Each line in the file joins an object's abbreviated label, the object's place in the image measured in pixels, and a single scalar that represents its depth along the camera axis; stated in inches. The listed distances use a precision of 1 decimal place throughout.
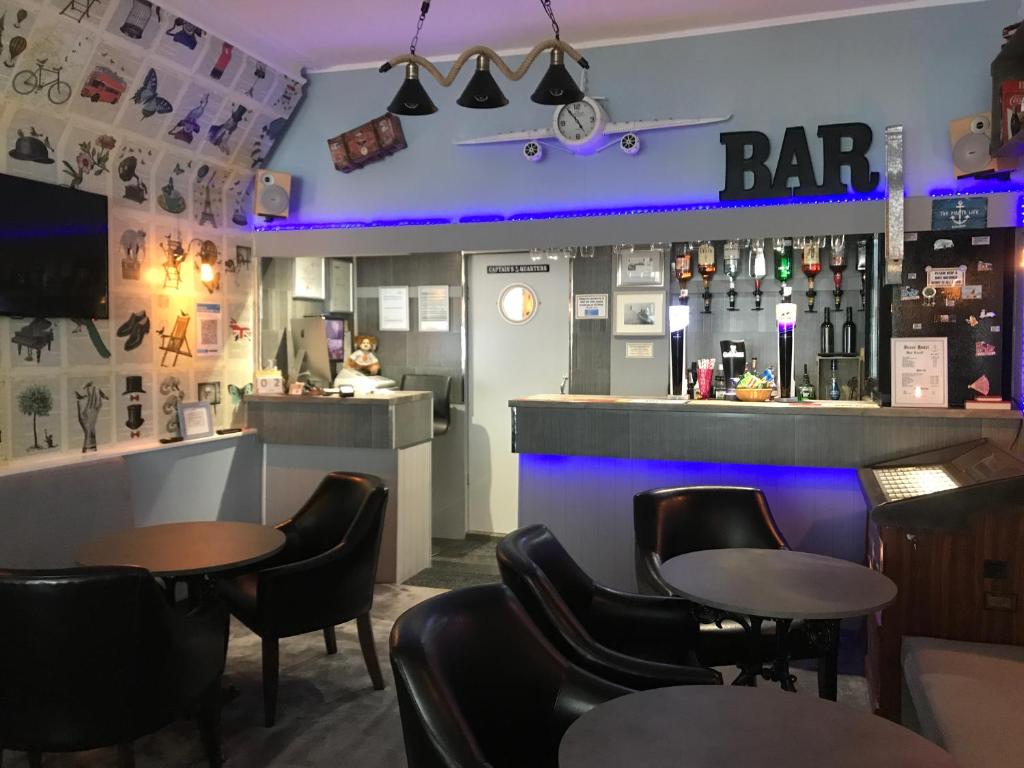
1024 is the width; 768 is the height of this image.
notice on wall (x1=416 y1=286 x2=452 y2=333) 262.4
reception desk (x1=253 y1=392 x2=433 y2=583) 212.5
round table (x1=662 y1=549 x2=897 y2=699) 100.0
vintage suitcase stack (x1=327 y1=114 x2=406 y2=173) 231.6
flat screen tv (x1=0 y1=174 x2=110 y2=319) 158.7
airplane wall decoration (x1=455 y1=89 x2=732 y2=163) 211.5
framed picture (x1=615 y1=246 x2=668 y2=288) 230.4
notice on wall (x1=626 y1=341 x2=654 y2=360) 234.5
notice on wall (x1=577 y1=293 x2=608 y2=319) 239.9
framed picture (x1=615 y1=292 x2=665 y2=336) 232.5
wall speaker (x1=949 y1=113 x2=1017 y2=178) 181.8
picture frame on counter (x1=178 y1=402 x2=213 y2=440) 205.6
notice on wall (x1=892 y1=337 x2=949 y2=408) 176.9
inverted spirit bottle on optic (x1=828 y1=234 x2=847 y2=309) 198.2
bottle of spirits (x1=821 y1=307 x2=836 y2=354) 211.2
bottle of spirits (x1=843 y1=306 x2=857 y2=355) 209.9
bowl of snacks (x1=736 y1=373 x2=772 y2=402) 184.9
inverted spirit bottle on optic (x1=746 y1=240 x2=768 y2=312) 209.9
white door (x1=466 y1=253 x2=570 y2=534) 252.5
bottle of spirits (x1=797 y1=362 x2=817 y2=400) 206.4
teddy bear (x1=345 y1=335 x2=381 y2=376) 261.7
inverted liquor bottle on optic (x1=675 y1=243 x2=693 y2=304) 215.8
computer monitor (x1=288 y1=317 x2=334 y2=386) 249.1
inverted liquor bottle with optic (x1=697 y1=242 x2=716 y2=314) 210.4
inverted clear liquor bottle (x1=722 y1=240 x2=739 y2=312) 209.6
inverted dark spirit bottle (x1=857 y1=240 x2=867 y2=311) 207.5
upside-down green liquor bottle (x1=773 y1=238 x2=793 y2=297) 204.7
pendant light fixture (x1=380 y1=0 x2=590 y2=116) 154.2
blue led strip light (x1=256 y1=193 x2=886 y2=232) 198.7
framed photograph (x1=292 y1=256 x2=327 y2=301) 248.5
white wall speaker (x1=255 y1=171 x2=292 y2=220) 233.3
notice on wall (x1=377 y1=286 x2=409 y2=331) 266.1
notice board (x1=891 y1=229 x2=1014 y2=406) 176.7
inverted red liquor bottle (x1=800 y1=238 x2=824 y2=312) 197.6
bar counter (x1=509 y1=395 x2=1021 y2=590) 169.0
